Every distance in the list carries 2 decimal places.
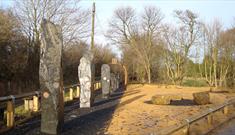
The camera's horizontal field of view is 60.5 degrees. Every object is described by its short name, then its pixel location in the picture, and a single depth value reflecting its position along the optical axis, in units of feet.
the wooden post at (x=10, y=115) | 20.22
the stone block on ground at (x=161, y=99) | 36.67
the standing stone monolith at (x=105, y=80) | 44.83
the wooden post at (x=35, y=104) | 27.89
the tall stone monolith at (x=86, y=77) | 33.34
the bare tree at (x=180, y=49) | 88.66
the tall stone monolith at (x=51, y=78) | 18.87
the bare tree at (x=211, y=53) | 79.77
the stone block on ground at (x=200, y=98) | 36.61
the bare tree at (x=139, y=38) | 100.67
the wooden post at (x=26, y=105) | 28.01
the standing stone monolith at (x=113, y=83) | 60.85
